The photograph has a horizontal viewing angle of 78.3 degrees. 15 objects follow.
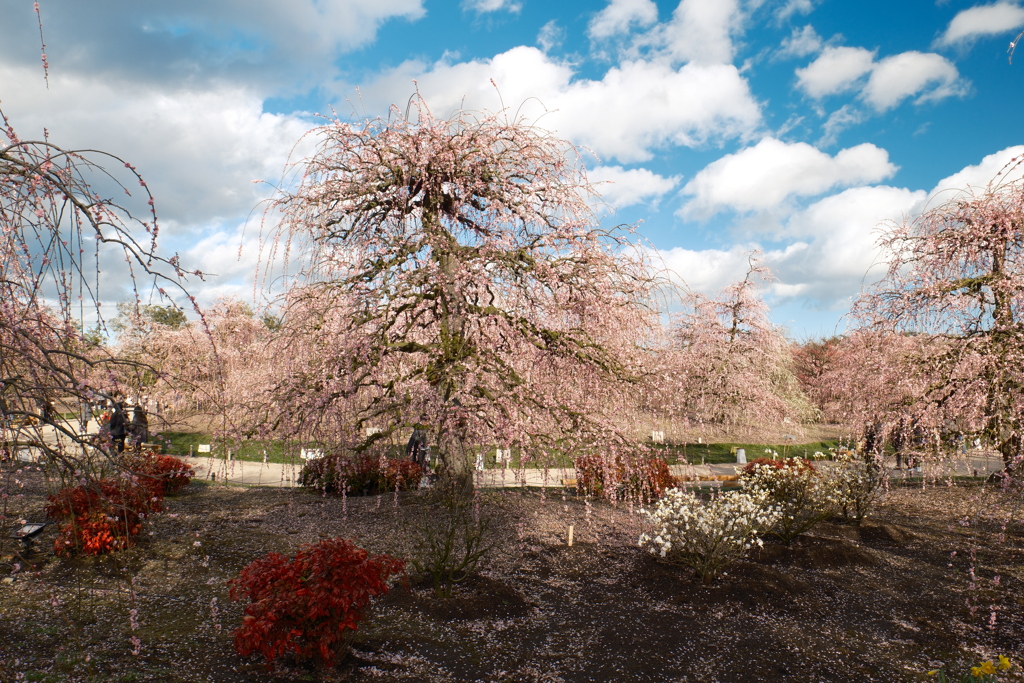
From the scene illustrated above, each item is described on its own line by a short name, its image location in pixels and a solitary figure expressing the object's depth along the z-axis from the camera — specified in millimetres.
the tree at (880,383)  11008
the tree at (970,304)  10055
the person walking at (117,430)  12709
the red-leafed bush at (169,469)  11016
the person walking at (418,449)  12159
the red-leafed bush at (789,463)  10854
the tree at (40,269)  2898
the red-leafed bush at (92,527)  7805
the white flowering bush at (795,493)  9477
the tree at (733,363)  10766
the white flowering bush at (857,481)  10789
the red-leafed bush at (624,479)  11315
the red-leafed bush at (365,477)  12461
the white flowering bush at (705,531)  7848
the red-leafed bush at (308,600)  4863
